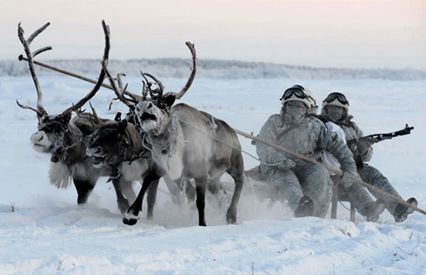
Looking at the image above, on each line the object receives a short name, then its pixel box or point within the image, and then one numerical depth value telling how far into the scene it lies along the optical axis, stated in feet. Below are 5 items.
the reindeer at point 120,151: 50.62
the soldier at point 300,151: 59.57
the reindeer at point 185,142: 47.50
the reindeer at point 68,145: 52.95
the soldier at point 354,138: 65.21
